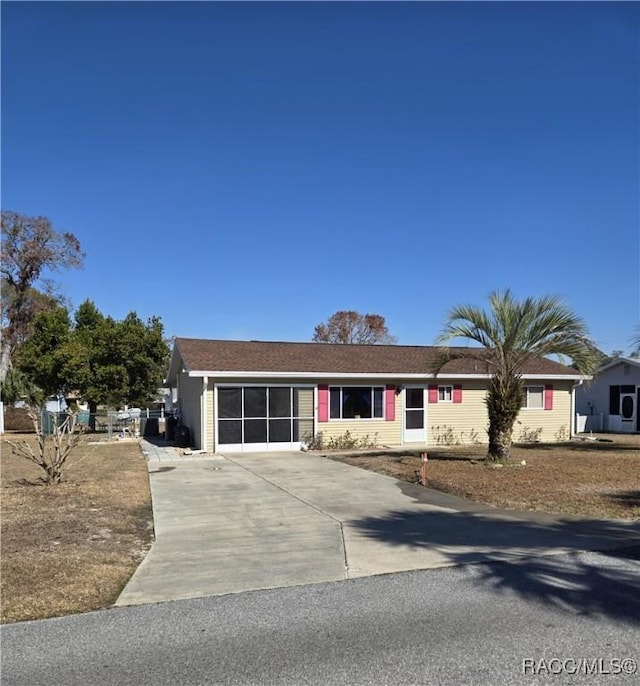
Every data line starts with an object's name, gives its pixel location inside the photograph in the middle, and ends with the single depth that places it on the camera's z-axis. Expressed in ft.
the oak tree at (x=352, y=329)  204.54
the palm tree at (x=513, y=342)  49.39
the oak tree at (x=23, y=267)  123.75
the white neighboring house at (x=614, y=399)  95.50
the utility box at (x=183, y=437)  70.33
